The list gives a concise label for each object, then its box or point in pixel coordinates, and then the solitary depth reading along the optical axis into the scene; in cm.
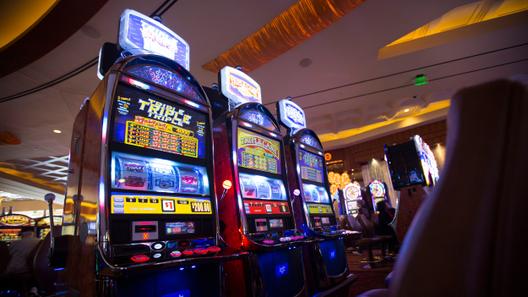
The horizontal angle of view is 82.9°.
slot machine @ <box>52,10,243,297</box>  141
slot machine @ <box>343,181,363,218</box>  1130
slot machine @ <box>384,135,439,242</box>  487
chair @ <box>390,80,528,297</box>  46
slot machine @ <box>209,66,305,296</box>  215
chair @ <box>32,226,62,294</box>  355
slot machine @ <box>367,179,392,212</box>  1072
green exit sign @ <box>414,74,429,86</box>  683
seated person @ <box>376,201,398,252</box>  593
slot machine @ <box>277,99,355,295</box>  282
